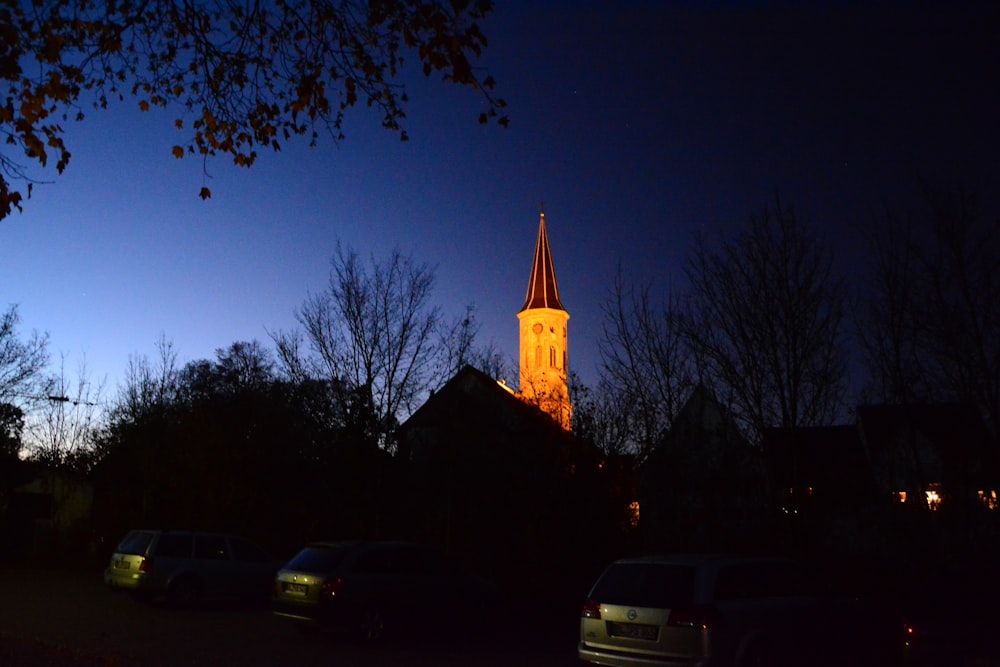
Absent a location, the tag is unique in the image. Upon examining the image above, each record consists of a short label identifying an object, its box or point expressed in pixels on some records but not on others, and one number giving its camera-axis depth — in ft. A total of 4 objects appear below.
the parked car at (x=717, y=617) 28.37
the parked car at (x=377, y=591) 43.70
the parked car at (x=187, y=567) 60.23
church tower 301.84
